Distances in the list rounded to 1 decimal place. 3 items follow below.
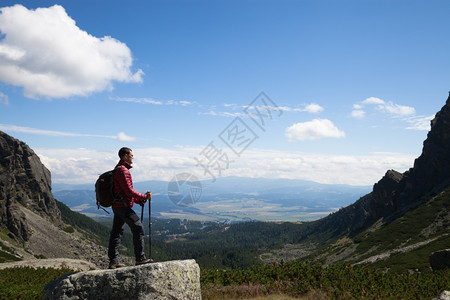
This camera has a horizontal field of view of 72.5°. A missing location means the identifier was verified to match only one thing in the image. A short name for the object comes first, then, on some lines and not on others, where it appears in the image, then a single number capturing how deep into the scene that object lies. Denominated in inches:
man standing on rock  401.7
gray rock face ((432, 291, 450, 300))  450.8
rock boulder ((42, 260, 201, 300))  351.6
